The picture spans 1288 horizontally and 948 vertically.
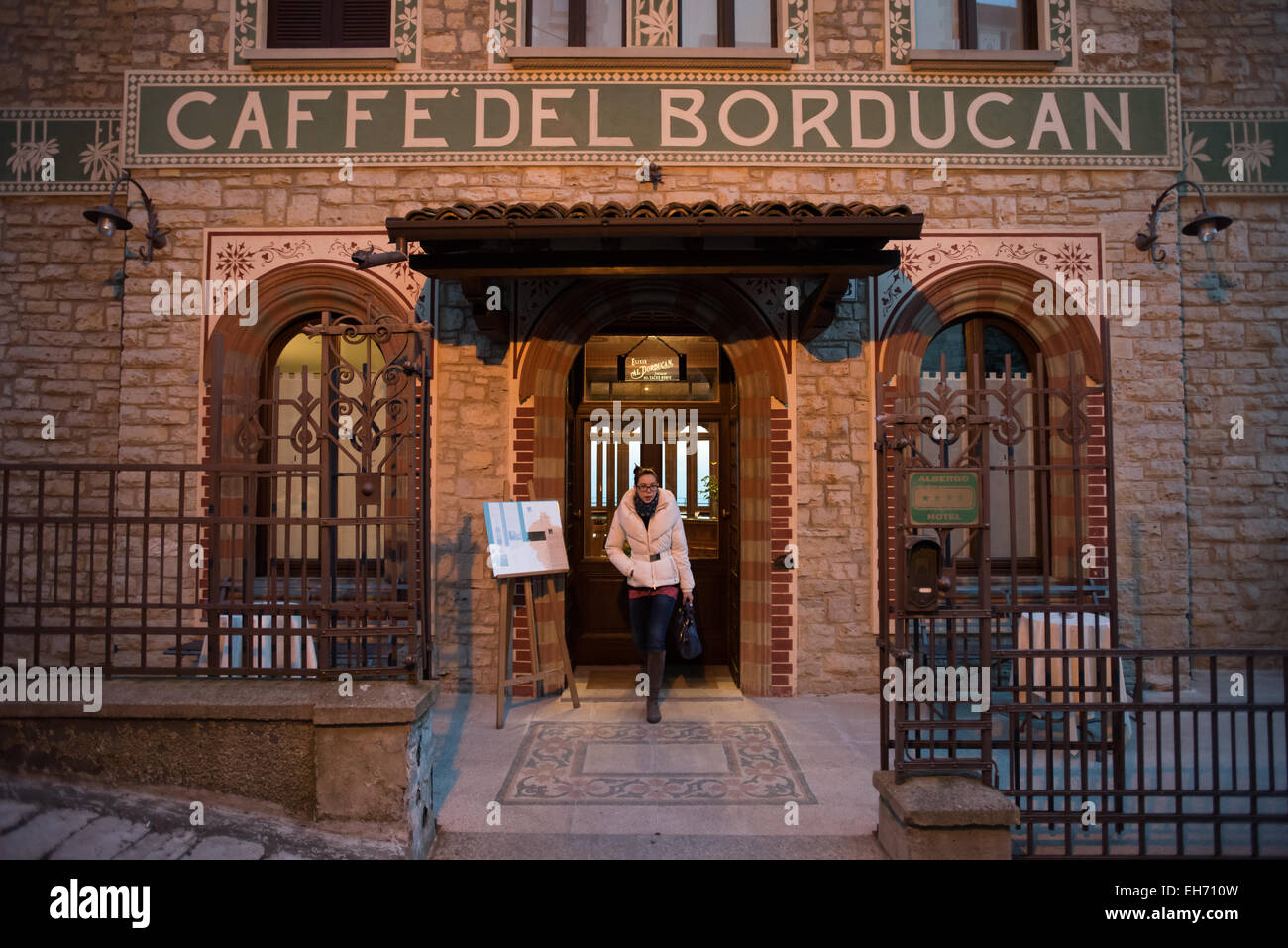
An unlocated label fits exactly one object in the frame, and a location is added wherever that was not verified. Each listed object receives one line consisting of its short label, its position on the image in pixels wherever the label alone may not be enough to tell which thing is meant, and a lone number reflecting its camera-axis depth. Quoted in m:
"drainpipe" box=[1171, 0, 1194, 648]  6.65
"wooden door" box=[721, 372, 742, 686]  7.09
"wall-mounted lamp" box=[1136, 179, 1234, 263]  5.96
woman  5.82
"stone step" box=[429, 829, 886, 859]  3.66
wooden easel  5.68
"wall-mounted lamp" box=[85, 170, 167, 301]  6.00
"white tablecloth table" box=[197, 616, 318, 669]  5.06
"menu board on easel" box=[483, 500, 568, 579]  5.84
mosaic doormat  4.38
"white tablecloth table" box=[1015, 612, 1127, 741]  5.23
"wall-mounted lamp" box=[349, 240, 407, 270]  4.63
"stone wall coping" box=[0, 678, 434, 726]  3.55
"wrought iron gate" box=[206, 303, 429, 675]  3.78
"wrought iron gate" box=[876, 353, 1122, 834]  3.53
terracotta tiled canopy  5.36
